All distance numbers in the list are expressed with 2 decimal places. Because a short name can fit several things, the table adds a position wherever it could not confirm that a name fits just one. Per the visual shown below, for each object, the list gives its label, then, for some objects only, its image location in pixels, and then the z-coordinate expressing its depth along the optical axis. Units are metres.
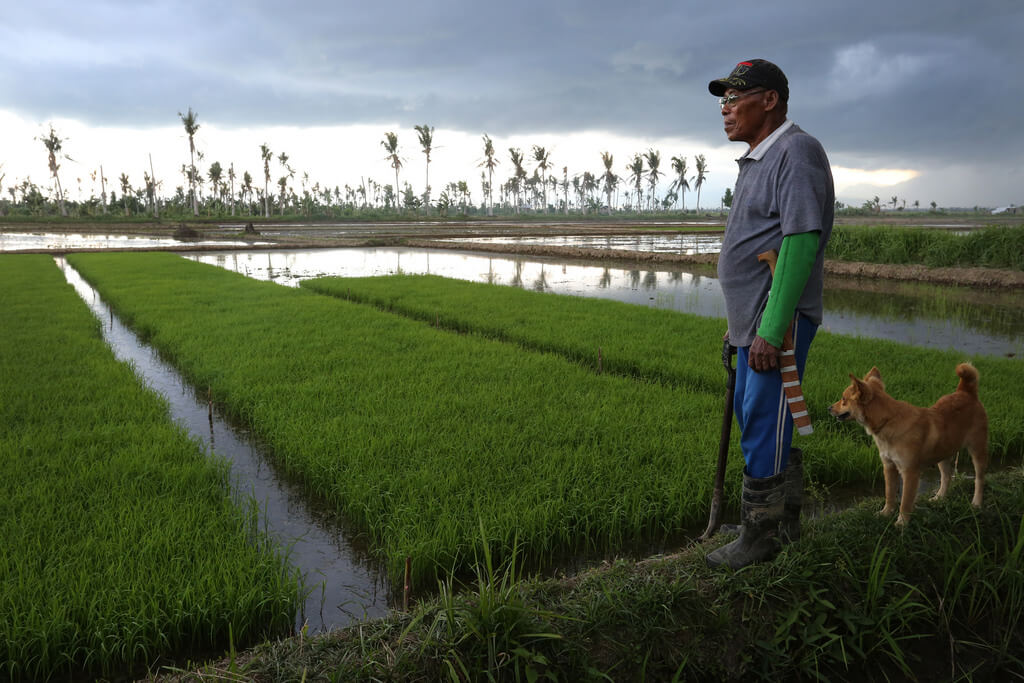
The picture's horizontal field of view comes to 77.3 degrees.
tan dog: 2.13
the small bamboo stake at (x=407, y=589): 2.05
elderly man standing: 1.76
